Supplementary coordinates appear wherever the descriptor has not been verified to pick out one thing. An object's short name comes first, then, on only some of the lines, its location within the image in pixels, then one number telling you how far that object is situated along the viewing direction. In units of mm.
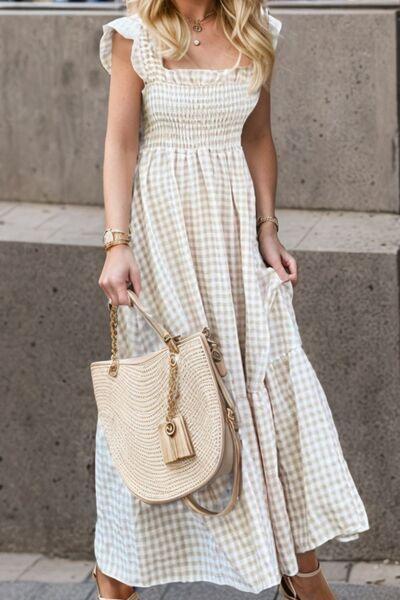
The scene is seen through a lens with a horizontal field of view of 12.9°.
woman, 4691
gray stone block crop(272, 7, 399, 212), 6197
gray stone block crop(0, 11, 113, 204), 6548
